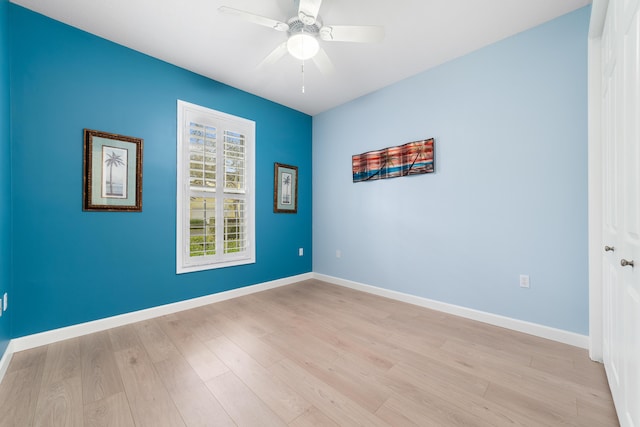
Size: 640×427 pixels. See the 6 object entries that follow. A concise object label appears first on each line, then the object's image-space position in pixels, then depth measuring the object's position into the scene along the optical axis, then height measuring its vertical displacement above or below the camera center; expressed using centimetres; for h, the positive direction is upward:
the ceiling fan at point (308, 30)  179 +138
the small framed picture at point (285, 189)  377 +39
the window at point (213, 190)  287 +30
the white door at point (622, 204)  97 +5
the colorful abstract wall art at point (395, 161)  289 +66
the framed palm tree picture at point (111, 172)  228 +39
